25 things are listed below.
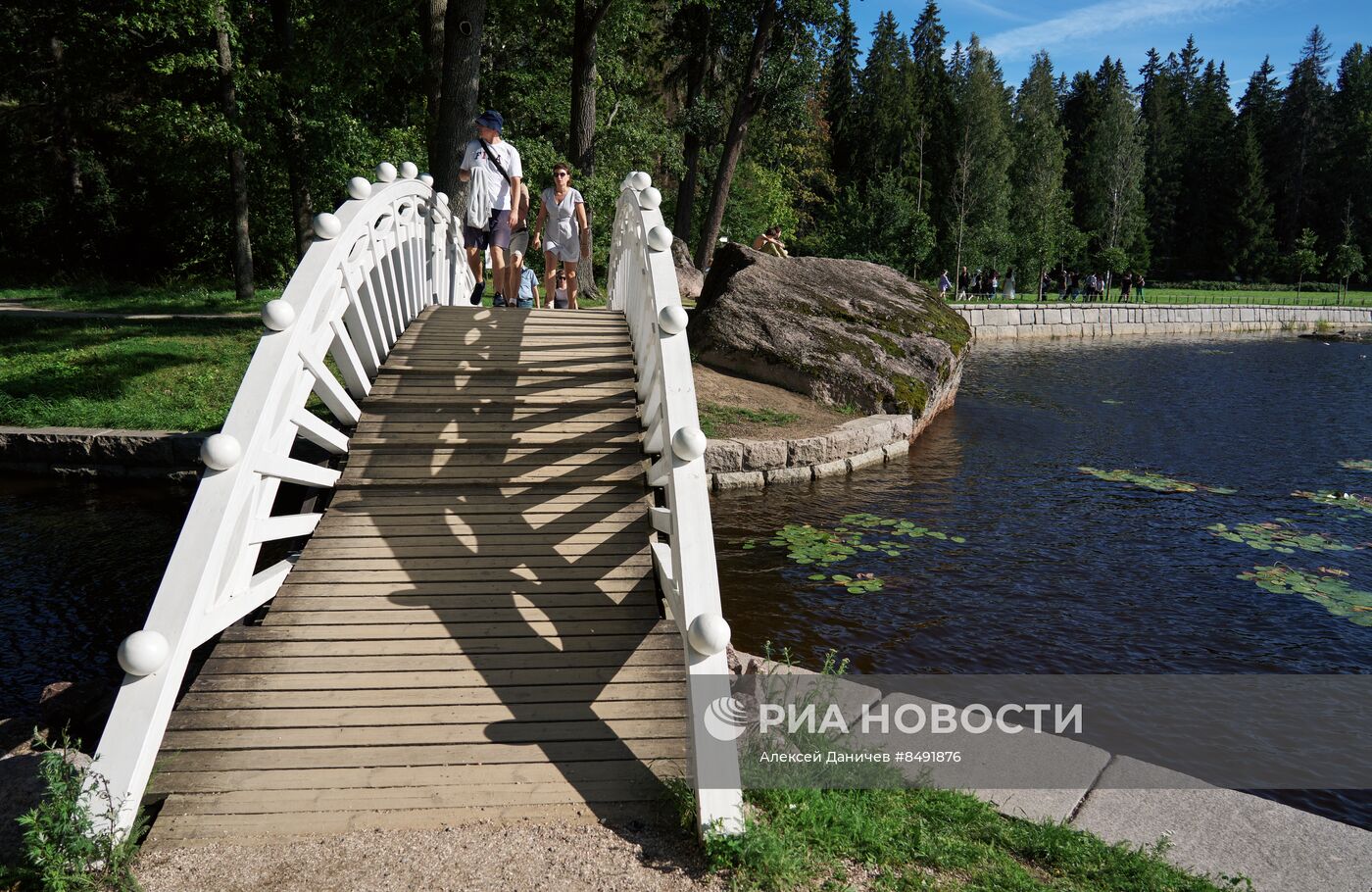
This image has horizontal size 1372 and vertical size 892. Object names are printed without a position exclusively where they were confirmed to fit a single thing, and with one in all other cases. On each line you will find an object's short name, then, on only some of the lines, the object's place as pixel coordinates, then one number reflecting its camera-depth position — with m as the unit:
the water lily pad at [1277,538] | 8.36
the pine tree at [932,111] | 51.75
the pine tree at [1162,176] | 64.69
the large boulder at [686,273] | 24.40
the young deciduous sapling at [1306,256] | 48.72
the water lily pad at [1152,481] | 10.49
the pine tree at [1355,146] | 58.19
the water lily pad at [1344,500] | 9.84
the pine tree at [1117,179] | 52.62
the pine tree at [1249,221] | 59.12
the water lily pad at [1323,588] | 6.86
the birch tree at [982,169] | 40.19
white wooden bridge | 3.28
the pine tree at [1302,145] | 62.97
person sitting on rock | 19.95
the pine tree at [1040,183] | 41.69
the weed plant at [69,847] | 2.77
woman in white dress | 9.16
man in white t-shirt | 8.62
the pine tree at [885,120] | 54.12
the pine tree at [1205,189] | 63.03
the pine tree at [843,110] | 55.03
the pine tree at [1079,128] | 61.94
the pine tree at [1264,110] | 66.56
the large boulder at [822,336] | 12.60
